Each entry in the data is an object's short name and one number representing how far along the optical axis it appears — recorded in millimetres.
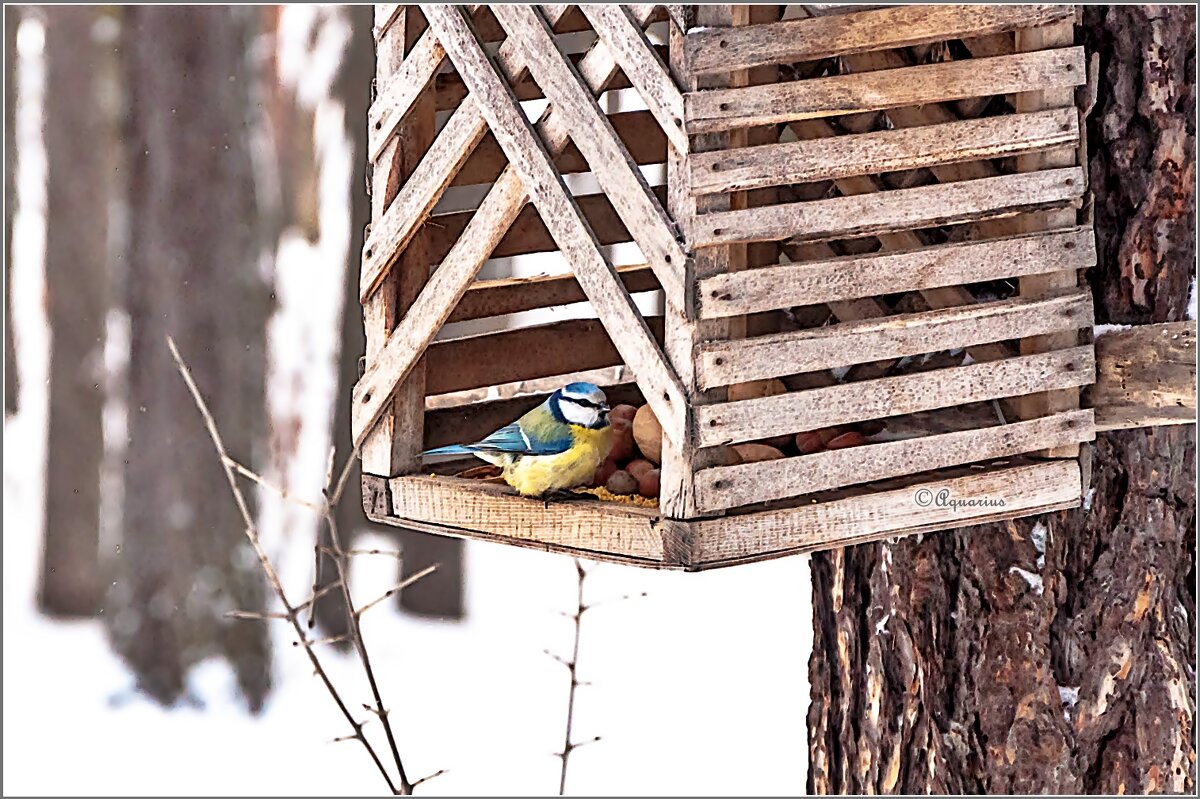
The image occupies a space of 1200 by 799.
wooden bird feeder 5037
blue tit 5095
